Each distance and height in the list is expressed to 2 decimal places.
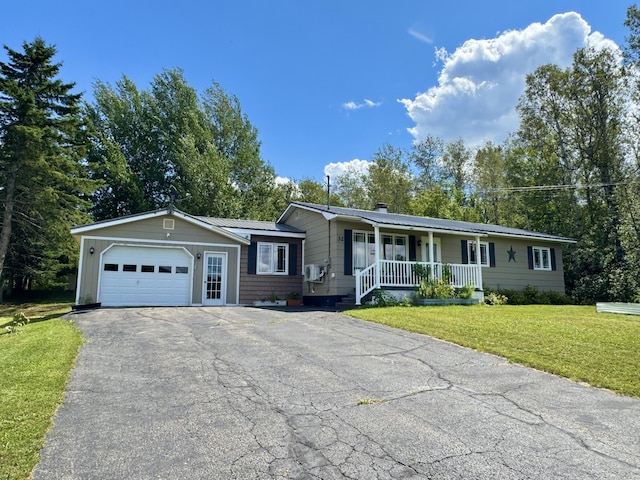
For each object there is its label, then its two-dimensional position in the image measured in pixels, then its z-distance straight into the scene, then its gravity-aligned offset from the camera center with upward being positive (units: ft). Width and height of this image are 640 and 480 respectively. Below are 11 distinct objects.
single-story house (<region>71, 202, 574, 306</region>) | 45.70 +3.01
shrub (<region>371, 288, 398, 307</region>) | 44.47 -1.88
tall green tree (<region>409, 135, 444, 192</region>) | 119.96 +34.63
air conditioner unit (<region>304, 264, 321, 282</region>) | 50.49 +1.04
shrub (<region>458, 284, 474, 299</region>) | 48.19 -1.22
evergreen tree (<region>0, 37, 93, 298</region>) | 61.72 +18.54
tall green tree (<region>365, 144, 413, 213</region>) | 116.88 +28.64
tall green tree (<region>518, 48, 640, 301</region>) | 69.05 +23.21
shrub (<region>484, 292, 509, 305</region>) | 53.36 -2.32
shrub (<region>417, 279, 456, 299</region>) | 46.09 -0.94
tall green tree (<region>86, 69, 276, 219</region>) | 92.73 +30.61
